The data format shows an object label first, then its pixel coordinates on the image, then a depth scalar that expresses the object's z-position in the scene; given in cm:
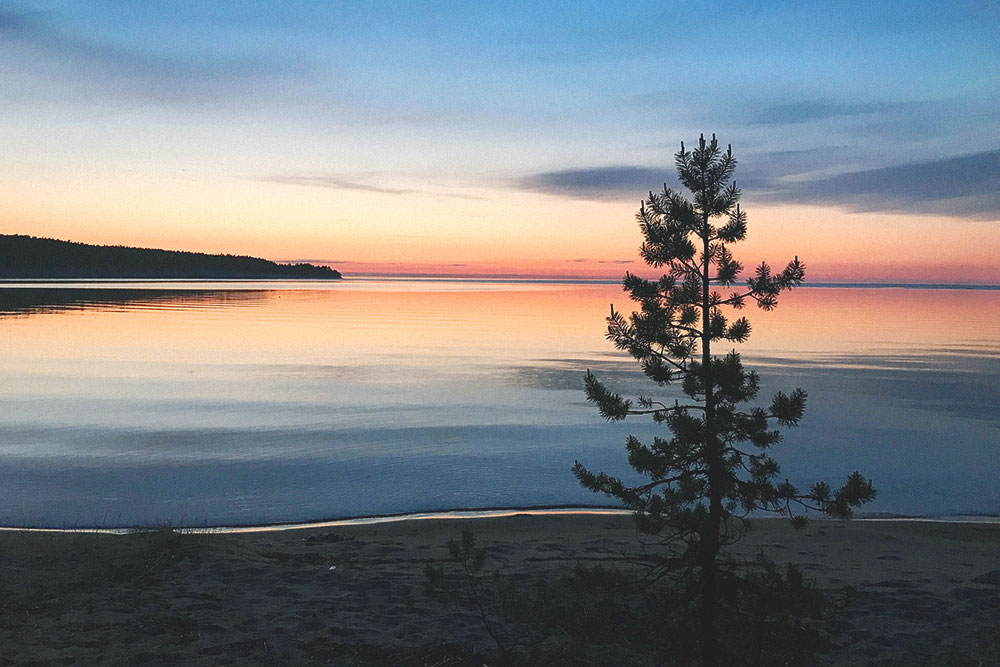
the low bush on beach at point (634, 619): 543
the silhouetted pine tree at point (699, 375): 571
